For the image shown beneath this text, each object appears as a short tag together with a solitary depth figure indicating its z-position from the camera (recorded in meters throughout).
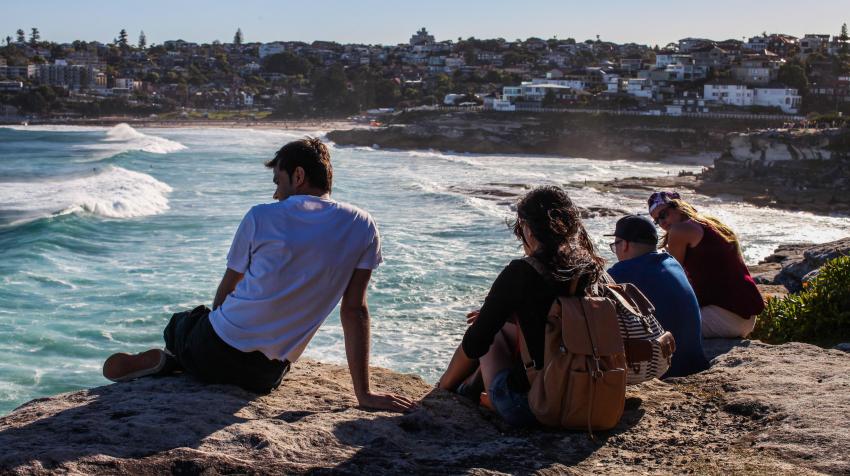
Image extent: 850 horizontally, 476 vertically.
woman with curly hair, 3.53
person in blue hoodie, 4.57
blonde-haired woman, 5.45
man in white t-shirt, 3.75
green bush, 6.25
